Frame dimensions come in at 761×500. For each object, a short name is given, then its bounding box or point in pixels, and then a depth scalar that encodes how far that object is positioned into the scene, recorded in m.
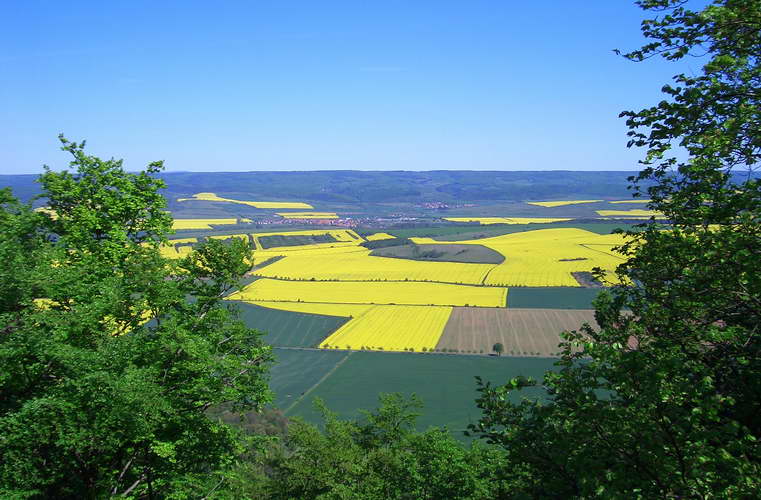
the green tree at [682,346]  6.60
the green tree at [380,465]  20.86
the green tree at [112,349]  10.71
